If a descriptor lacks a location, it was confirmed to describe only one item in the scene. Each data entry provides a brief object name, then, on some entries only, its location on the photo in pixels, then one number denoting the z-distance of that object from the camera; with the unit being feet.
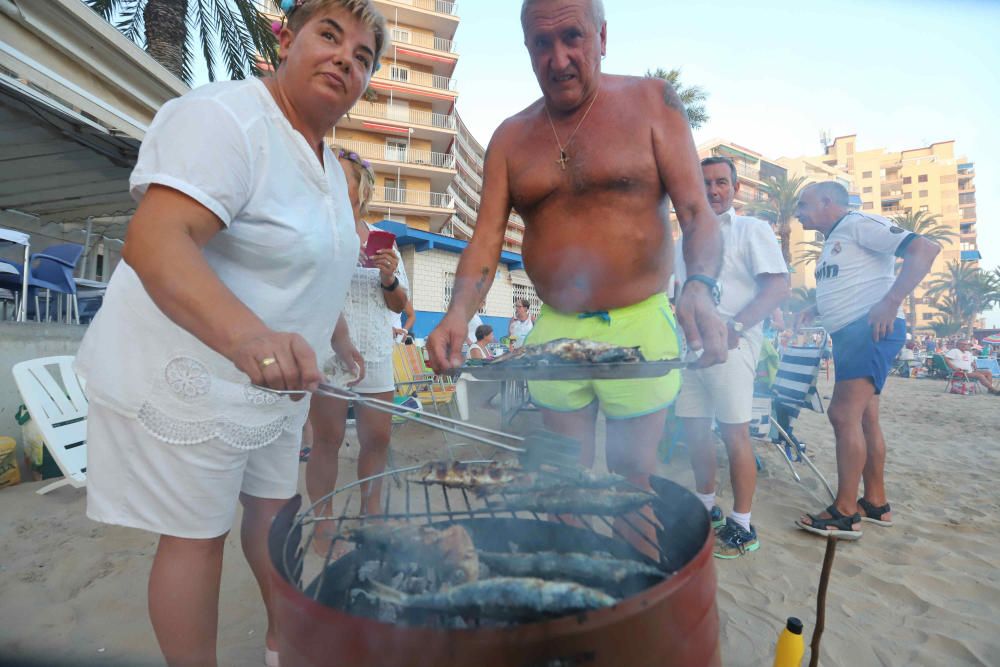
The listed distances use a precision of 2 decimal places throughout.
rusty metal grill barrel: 2.59
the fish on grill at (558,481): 4.75
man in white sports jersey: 10.09
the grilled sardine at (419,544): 4.07
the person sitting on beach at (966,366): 41.83
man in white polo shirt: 9.71
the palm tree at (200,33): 26.86
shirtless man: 6.14
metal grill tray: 4.66
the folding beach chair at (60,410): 11.03
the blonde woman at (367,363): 8.79
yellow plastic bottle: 4.17
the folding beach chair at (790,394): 13.08
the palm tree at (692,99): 70.13
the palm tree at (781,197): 111.45
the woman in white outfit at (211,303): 3.35
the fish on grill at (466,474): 4.72
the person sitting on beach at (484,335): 26.29
